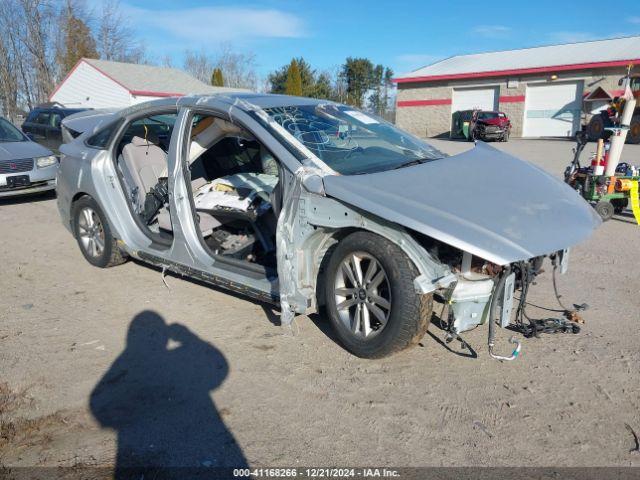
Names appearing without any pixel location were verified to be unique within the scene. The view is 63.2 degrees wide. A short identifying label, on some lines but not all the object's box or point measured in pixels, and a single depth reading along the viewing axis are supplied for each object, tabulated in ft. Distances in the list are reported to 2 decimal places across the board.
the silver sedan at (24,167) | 29.84
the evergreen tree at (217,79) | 161.27
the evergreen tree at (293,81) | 142.41
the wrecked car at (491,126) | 87.86
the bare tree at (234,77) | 201.36
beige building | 95.55
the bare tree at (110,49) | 163.53
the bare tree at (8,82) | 140.97
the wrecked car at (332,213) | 10.27
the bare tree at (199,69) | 204.74
